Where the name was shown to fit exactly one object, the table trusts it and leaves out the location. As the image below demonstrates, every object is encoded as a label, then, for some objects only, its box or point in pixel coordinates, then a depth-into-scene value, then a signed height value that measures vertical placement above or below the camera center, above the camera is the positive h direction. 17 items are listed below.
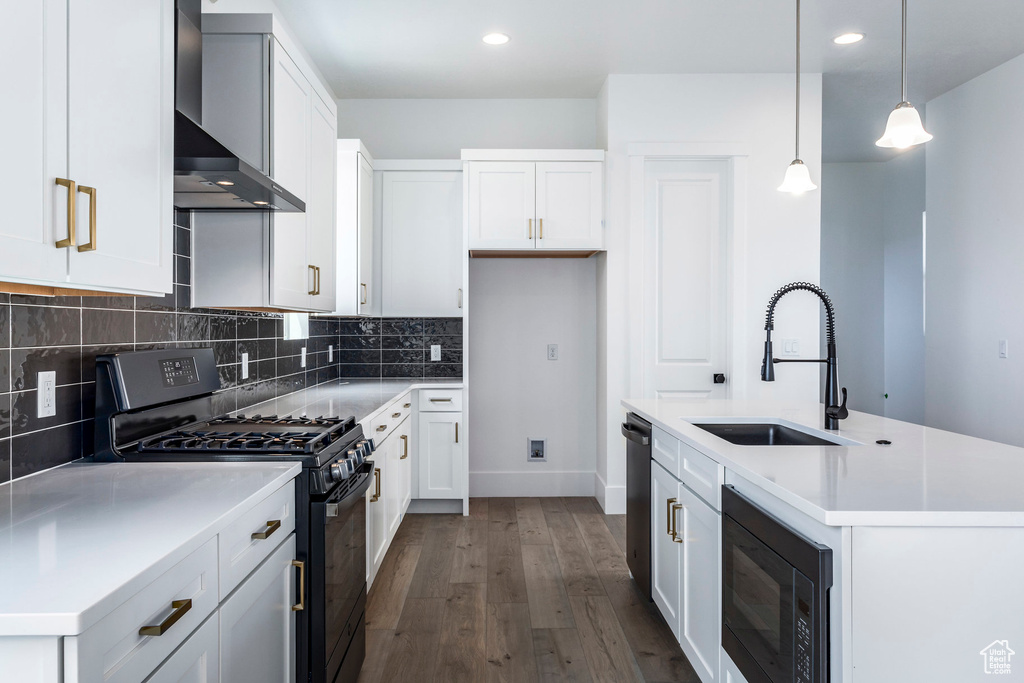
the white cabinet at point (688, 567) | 1.87 -0.76
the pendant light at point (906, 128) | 2.19 +0.75
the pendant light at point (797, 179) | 2.84 +0.74
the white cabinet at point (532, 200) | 4.01 +0.90
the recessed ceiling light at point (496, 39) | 3.46 +1.67
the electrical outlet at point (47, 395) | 1.58 -0.14
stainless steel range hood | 1.65 +0.46
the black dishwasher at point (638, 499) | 2.62 -0.68
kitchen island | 1.19 -0.46
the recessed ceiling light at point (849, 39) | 3.46 +1.68
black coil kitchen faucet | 2.09 -0.13
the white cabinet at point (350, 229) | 3.70 +0.66
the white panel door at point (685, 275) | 4.07 +0.43
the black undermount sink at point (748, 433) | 2.39 -0.34
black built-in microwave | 1.24 -0.57
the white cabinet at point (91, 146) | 1.09 +0.39
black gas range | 1.69 -0.32
